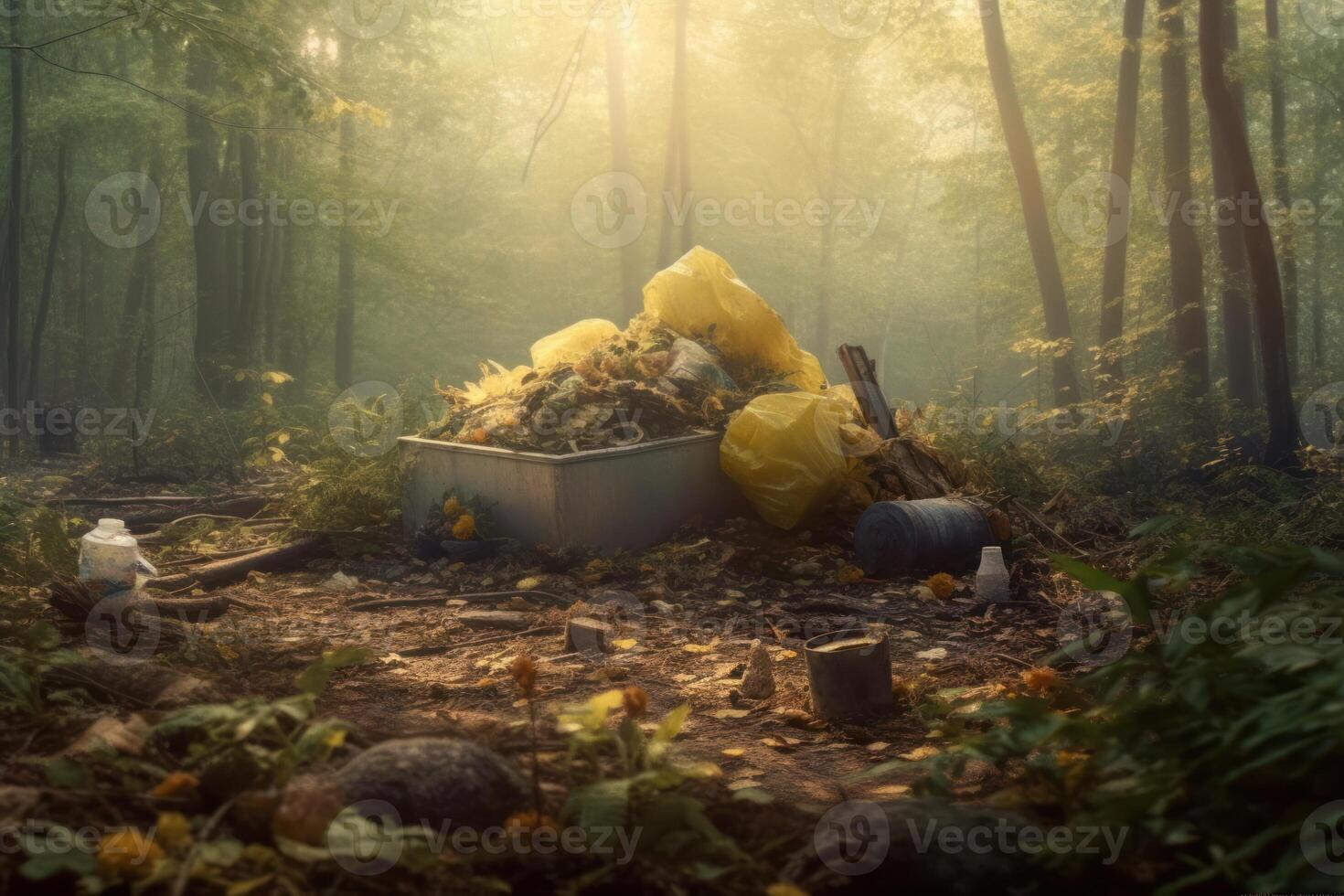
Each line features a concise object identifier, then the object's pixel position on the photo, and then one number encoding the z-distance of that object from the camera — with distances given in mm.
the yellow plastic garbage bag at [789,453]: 7066
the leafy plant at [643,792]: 2074
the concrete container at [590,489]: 6930
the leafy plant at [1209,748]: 1855
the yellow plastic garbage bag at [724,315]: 8742
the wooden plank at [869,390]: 8148
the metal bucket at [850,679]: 3969
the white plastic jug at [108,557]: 5336
